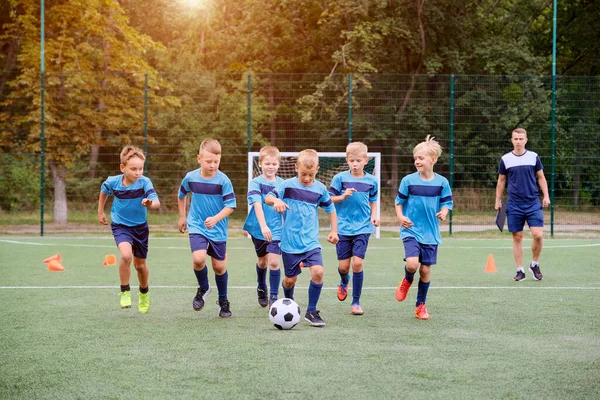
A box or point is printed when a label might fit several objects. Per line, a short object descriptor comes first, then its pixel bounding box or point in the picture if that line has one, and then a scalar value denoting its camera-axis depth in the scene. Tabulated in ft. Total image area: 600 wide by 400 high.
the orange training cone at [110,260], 39.42
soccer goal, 60.75
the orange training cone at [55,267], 36.83
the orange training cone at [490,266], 36.94
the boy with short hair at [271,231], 26.55
